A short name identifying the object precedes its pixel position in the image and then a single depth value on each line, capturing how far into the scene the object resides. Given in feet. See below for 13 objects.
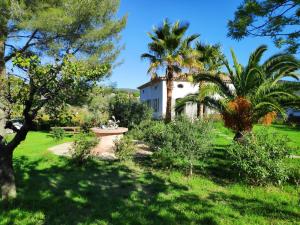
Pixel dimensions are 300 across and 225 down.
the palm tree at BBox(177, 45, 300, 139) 38.32
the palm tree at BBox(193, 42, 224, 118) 81.10
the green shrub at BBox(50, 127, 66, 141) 59.16
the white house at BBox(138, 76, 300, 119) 98.73
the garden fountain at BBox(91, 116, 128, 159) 43.27
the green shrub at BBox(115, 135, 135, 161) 35.96
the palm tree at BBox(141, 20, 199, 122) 62.95
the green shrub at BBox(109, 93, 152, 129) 68.08
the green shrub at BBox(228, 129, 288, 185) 25.70
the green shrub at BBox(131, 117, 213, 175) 30.12
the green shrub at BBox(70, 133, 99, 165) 34.65
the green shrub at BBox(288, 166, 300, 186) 28.73
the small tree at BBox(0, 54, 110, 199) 19.93
